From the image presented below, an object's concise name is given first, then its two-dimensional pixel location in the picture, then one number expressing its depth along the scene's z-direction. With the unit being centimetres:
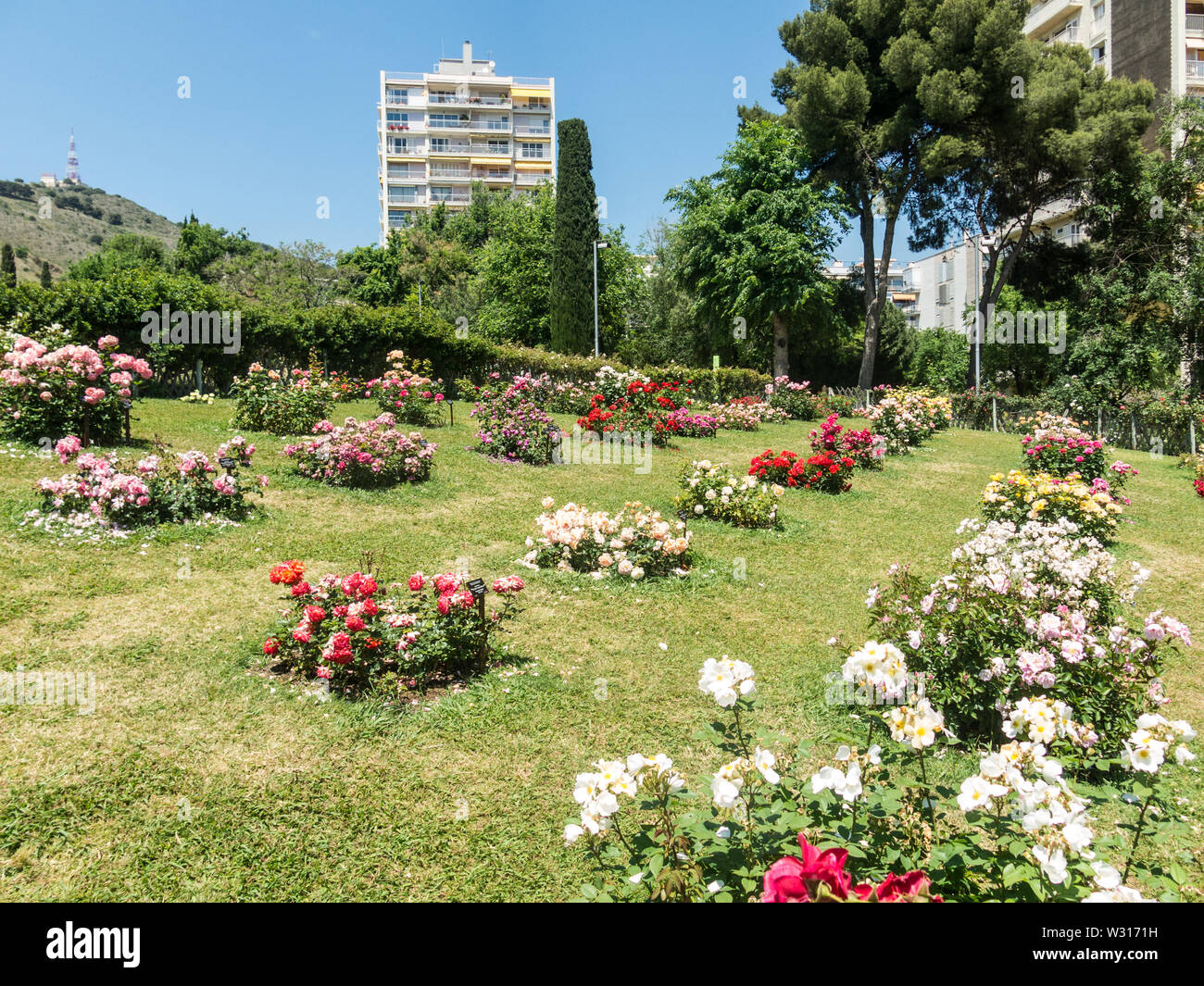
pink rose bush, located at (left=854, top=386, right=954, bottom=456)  1683
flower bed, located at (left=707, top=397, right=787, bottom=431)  1877
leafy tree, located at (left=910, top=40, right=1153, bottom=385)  2462
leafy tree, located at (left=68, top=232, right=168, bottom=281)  4762
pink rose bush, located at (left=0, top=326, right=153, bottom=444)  877
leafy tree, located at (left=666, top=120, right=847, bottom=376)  2817
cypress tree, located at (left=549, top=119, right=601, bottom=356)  2839
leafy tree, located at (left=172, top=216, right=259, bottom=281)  5109
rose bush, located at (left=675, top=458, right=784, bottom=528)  925
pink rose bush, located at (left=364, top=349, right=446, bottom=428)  1446
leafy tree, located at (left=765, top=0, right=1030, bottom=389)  2470
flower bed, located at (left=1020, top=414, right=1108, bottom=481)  1072
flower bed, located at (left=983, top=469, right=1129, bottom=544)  885
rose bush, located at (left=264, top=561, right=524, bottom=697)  455
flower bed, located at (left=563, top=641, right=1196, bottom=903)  178
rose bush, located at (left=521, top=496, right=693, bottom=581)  714
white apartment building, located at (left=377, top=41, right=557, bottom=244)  7094
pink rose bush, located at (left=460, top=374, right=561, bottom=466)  1231
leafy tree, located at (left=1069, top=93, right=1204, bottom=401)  2406
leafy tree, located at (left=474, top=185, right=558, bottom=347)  3638
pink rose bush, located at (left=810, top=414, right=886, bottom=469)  1273
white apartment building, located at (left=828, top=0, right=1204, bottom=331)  3083
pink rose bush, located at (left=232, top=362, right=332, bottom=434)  1223
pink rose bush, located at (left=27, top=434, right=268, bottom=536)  700
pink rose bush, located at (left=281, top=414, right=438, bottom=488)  970
